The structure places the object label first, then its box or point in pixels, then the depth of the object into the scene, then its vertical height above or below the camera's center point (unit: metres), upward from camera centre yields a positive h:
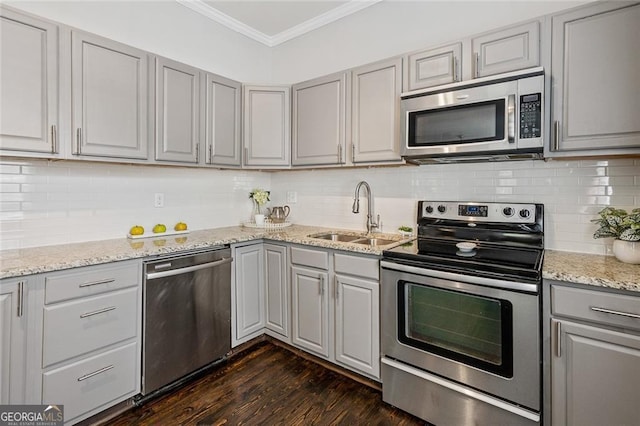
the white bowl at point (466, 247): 1.91 -0.19
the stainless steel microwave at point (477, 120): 1.71 +0.54
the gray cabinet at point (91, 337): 1.64 -0.67
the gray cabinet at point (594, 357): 1.34 -0.61
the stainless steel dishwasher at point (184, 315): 1.99 -0.67
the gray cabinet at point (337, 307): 2.10 -0.65
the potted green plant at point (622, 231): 1.59 -0.09
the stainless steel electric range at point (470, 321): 1.55 -0.56
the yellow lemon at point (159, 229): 2.57 -0.12
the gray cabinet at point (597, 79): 1.55 +0.66
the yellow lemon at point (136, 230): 2.42 -0.12
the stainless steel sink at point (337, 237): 2.69 -0.19
